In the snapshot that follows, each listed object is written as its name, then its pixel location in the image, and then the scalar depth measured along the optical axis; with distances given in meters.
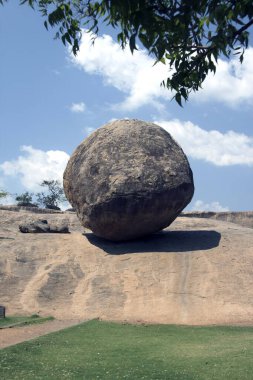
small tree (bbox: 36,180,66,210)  54.16
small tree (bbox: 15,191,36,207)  53.25
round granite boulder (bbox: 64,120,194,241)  17.73
